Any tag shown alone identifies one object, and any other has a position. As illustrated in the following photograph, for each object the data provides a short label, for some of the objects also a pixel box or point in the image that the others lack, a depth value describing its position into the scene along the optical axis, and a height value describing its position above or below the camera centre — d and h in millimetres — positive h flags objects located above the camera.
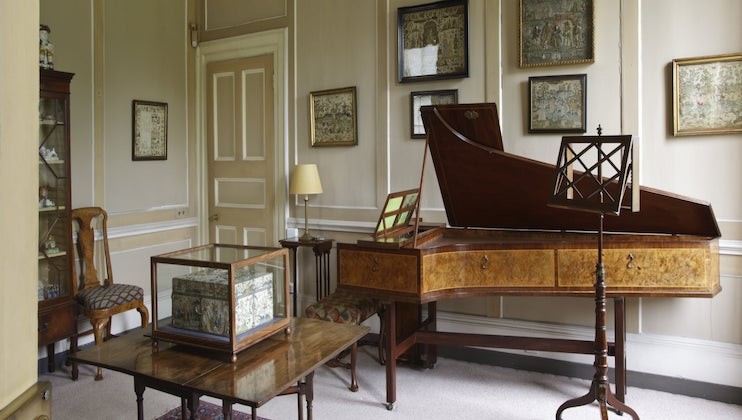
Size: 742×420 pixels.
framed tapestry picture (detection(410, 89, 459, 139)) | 4195 +729
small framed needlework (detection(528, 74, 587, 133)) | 3738 +633
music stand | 2561 -26
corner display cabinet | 3697 -107
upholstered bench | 3625 -751
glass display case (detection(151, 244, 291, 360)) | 1814 -329
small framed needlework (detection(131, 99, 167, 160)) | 4806 +623
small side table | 4516 -509
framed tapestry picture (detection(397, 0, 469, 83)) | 4105 +1184
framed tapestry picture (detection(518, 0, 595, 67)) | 3711 +1118
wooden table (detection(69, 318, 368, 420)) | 1621 -535
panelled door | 5090 +462
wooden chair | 3822 -648
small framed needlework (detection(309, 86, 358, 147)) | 4590 +683
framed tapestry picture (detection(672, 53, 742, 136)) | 3338 +612
